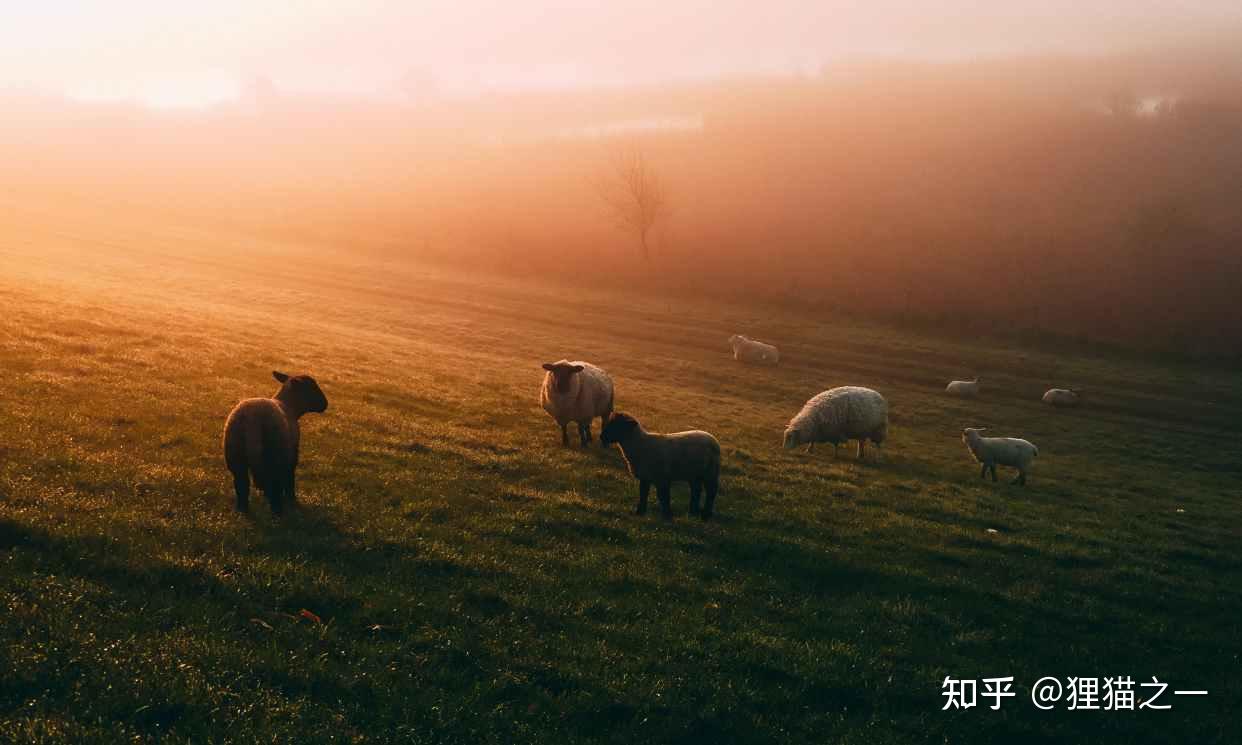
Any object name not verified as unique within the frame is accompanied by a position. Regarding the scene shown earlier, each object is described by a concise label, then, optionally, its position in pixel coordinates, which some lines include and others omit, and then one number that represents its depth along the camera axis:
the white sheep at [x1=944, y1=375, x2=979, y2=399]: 35.69
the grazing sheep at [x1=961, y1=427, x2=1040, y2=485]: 21.89
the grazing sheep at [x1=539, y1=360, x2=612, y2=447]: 17.98
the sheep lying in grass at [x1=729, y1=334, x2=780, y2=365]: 39.78
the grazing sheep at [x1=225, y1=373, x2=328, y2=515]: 10.41
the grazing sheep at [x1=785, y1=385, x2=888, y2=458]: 22.66
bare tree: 73.69
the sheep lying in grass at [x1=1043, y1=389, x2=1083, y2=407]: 35.19
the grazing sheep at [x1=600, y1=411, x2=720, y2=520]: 13.22
